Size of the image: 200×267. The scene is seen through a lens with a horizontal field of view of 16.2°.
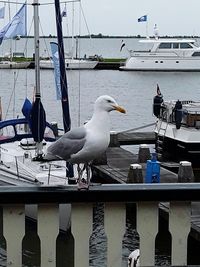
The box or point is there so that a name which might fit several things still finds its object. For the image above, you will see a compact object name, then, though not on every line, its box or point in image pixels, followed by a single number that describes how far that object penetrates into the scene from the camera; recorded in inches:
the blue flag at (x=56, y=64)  829.8
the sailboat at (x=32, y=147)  742.5
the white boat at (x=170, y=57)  4234.7
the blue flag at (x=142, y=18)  4153.5
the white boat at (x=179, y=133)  1031.6
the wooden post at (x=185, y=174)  772.6
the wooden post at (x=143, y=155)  952.9
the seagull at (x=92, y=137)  190.2
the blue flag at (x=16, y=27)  924.6
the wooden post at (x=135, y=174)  767.1
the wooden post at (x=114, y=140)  1108.0
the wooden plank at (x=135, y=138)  1211.2
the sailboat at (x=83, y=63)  4392.7
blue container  773.9
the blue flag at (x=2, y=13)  1196.5
